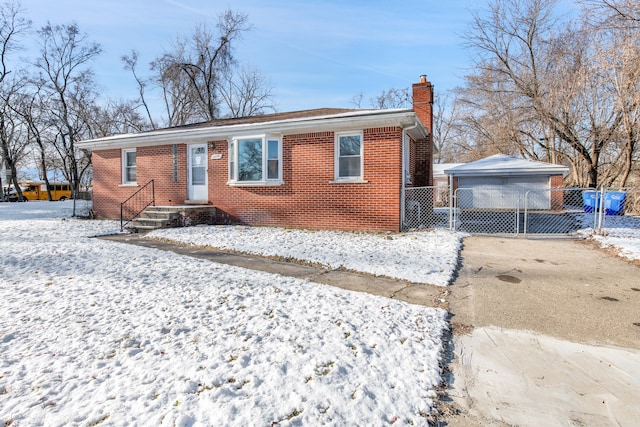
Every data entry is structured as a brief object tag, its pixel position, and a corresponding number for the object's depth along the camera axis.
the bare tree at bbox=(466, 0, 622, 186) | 16.50
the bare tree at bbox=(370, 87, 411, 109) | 37.44
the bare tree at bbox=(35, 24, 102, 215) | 31.72
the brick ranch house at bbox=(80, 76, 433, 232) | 9.41
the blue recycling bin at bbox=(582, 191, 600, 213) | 17.47
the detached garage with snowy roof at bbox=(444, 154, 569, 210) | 19.75
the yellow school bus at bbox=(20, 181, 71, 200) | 38.12
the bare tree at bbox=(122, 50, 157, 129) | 35.94
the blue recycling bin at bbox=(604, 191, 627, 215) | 16.03
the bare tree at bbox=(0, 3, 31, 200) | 31.06
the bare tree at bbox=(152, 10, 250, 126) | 30.14
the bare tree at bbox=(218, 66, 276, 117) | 37.02
